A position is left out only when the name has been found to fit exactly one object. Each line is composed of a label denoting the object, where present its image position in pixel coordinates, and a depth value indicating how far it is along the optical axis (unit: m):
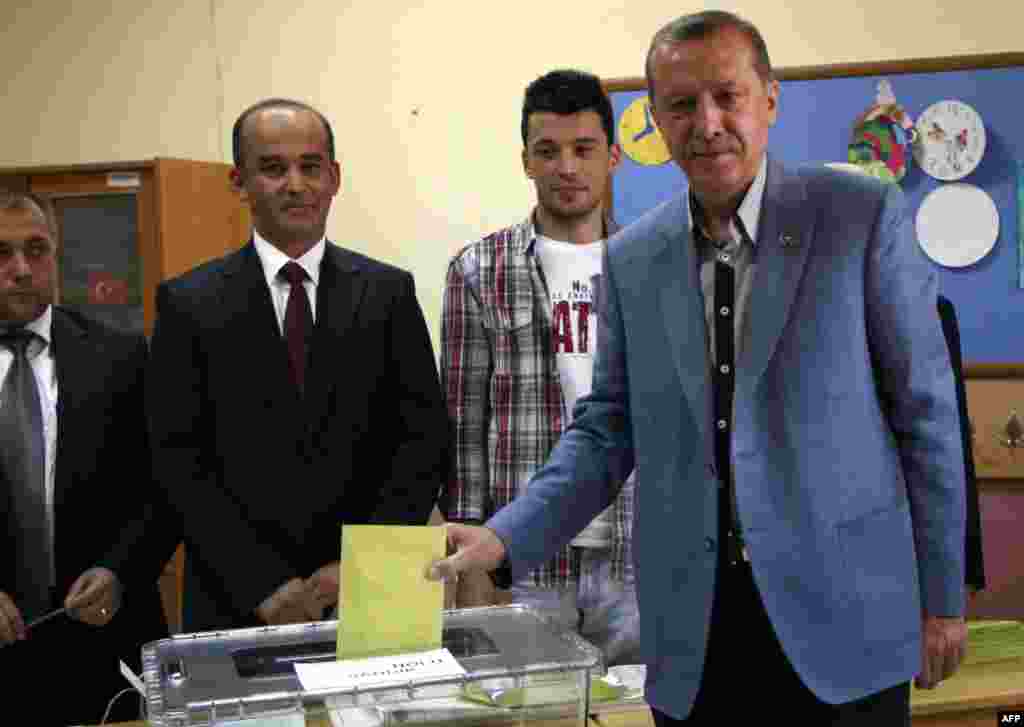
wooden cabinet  3.52
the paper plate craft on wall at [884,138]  3.28
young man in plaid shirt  2.43
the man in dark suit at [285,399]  1.99
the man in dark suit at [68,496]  2.03
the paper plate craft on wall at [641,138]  3.39
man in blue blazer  1.31
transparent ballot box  1.00
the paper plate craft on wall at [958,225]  3.23
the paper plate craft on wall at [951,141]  3.24
